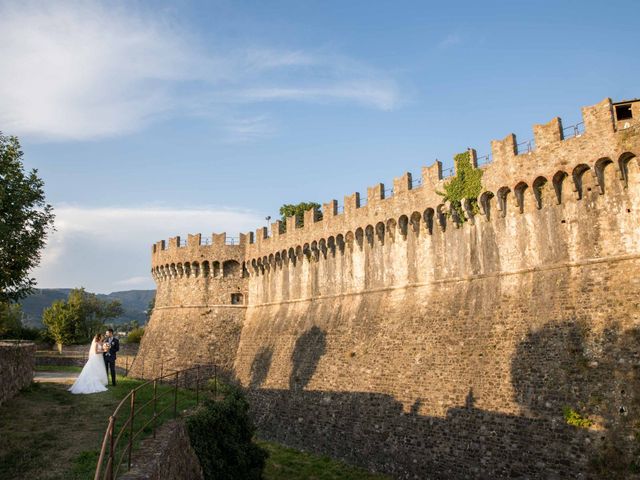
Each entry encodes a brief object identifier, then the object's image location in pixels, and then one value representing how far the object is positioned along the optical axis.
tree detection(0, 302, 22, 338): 55.09
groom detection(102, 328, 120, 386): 22.73
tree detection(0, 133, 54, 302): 22.78
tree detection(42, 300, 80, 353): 61.88
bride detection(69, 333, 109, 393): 20.95
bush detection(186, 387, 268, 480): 17.78
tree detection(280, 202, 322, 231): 52.59
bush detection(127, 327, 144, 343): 61.30
